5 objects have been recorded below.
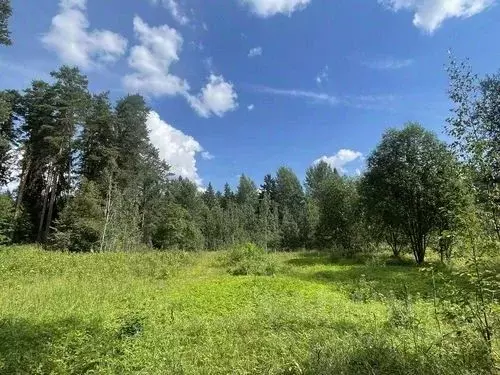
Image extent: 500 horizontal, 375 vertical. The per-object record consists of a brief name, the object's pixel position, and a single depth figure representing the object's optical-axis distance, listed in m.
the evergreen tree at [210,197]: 83.68
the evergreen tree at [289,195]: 76.06
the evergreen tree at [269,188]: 86.14
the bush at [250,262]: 18.59
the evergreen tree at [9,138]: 35.38
